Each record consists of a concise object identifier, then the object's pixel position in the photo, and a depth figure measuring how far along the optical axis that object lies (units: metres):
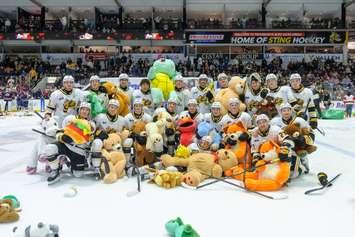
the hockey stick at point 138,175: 4.61
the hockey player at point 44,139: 5.43
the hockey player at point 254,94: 6.36
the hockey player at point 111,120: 5.80
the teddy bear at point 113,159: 5.18
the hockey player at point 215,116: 5.94
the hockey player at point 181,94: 6.87
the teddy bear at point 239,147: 5.39
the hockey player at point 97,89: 6.38
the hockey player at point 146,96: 6.70
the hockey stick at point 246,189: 4.48
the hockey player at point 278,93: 6.08
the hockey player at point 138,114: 6.05
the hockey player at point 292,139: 4.95
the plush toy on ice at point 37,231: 3.00
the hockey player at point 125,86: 6.82
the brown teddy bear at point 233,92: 6.38
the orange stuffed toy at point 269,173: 4.75
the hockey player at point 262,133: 5.17
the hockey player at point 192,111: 6.10
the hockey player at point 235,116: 5.82
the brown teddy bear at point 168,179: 4.91
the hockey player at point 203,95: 6.90
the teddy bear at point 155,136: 5.60
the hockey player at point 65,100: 6.07
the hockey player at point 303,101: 5.84
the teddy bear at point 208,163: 5.18
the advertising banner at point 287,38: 24.02
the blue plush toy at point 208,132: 5.68
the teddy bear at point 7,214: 3.64
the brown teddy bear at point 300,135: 5.19
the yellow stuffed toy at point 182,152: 5.46
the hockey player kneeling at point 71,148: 5.12
